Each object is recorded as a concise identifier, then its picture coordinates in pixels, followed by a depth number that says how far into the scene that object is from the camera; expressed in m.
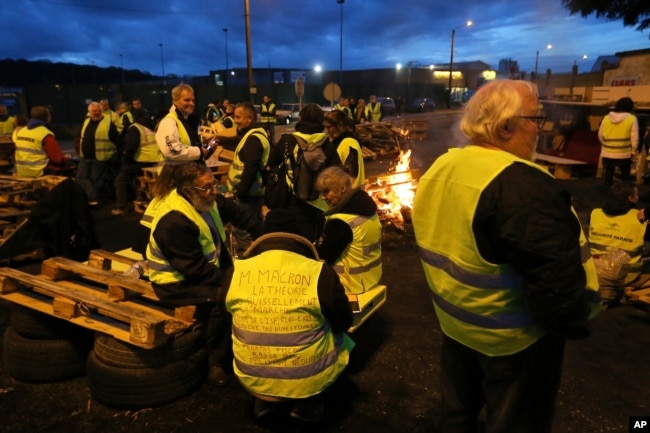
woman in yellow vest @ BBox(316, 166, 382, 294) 3.90
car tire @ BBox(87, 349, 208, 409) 3.39
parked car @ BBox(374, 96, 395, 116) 41.94
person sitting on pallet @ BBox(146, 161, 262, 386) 3.46
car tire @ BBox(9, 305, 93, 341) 3.78
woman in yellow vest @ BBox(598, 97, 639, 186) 9.77
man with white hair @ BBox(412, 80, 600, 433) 1.82
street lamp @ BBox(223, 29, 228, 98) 30.56
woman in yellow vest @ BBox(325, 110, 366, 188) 5.85
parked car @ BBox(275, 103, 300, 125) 29.89
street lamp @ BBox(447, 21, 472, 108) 49.71
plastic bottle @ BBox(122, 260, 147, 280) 4.34
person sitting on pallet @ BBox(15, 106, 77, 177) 7.45
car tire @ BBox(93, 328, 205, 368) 3.38
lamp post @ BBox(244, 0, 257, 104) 18.88
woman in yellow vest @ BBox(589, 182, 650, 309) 4.84
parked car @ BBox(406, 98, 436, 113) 47.66
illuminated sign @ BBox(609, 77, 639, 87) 17.57
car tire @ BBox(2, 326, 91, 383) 3.74
